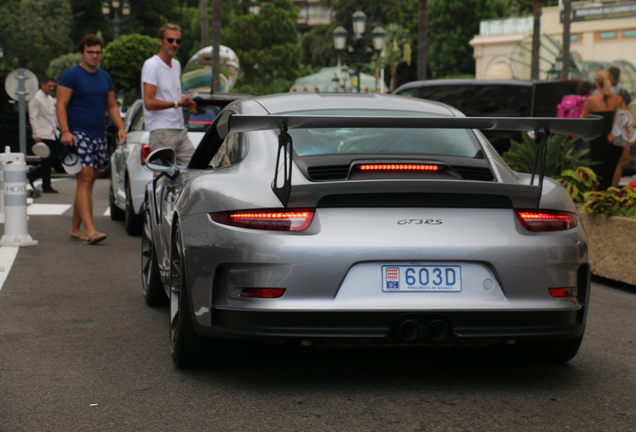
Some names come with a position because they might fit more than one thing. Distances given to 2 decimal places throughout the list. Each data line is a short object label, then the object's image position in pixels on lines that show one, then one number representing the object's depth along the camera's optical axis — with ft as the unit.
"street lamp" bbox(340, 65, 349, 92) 162.79
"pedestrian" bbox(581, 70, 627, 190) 38.22
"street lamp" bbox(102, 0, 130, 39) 137.08
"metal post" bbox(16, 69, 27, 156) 49.34
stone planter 24.57
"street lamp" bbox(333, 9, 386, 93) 86.22
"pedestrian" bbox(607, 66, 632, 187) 39.57
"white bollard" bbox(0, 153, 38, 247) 30.30
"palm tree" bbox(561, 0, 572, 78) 102.01
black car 42.52
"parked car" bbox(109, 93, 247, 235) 31.37
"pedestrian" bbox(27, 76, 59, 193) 51.83
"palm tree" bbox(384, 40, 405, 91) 290.76
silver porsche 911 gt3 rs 12.46
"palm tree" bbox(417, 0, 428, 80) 76.43
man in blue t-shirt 29.43
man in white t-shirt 28.25
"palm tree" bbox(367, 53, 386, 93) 285.64
